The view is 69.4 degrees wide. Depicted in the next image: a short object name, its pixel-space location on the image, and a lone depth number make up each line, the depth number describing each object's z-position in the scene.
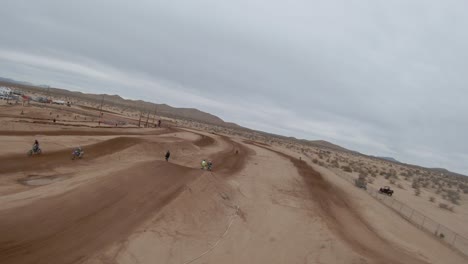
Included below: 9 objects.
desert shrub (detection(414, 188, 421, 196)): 40.01
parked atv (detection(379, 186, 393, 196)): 35.73
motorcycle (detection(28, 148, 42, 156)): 27.03
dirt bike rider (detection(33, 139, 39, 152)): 27.38
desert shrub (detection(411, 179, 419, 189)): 45.61
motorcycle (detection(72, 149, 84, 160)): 27.95
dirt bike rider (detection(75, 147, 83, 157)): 28.18
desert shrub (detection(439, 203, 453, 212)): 33.25
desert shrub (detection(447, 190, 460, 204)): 39.48
